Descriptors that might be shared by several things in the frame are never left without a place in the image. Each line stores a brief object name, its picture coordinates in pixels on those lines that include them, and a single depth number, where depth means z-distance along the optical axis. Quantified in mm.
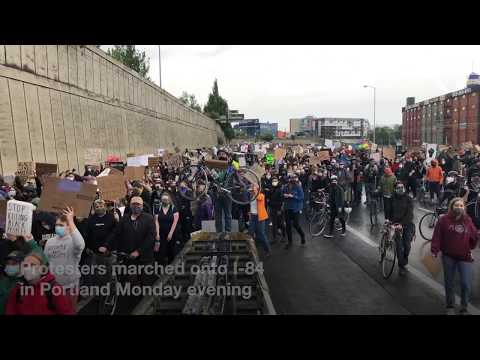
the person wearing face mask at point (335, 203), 12516
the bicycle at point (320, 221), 13569
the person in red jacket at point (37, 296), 4113
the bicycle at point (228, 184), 11211
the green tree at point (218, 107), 110688
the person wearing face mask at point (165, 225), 8883
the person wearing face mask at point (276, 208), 12484
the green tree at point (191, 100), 116988
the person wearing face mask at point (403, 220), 9086
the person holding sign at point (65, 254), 5926
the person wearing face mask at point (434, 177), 17500
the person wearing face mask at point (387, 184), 13073
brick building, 52444
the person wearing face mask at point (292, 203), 11609
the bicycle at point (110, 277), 7023
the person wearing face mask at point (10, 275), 4754
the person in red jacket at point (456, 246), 6656
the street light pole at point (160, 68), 63544
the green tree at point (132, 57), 69750
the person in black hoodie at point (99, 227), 7223
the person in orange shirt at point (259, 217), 10938
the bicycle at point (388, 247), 8852
